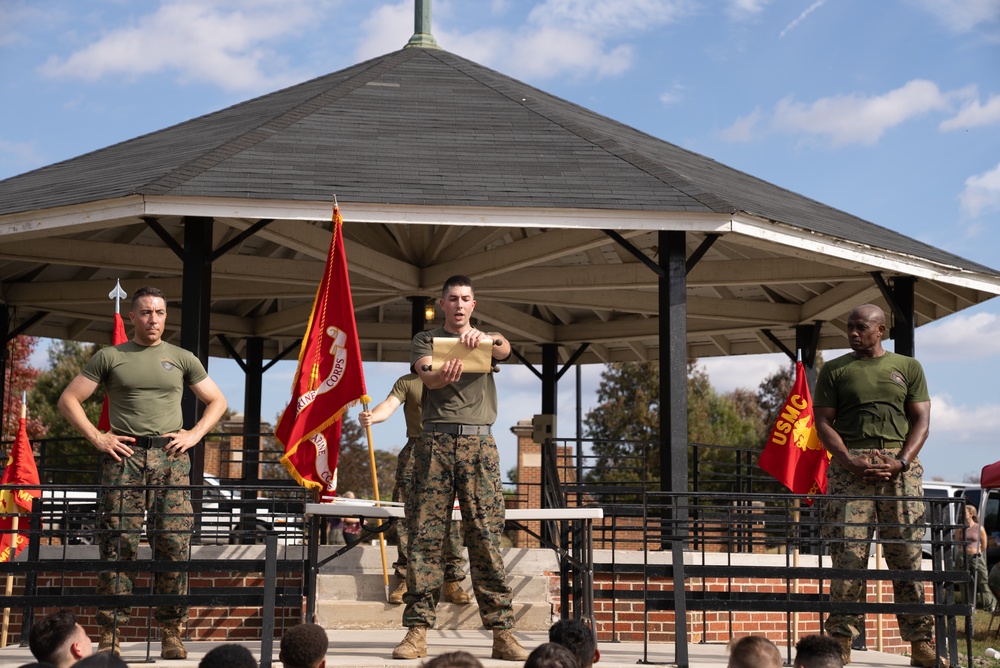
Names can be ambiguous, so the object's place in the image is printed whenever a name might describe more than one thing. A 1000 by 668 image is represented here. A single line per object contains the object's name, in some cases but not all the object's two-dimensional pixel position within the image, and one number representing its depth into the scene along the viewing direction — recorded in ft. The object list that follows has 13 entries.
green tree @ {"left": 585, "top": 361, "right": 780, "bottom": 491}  121.49
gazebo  36.09
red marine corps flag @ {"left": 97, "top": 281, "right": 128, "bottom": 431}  33.50
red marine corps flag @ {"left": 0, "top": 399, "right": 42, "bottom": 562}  39.19
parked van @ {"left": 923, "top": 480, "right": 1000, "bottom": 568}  80.48
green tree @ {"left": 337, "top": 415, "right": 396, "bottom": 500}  129.70
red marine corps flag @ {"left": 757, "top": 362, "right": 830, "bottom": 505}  42.83
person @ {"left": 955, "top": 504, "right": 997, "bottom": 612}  53.21
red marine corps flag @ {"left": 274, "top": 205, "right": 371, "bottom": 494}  30.58
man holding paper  24.77
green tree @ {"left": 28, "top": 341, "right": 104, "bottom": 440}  106.24
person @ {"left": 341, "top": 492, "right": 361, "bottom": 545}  71.31
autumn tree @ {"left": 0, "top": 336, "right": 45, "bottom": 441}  100.63
